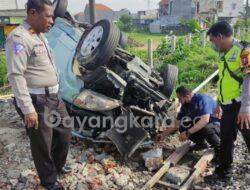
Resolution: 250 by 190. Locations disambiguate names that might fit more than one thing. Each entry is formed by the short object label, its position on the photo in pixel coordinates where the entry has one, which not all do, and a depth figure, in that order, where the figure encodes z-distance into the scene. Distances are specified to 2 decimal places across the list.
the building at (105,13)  46.55
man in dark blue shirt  2.83
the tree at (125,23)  28.66
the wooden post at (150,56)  6.36
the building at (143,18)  36.75
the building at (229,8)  33.14
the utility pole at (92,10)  7.21
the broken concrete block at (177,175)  2.59
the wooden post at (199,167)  2.46
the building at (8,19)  12.14
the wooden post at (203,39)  9.28
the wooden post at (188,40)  8.77
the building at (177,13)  29.10
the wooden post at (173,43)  7.96
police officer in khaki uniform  1.97
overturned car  2.89
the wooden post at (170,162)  2.50
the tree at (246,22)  18.37
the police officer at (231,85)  2.21
